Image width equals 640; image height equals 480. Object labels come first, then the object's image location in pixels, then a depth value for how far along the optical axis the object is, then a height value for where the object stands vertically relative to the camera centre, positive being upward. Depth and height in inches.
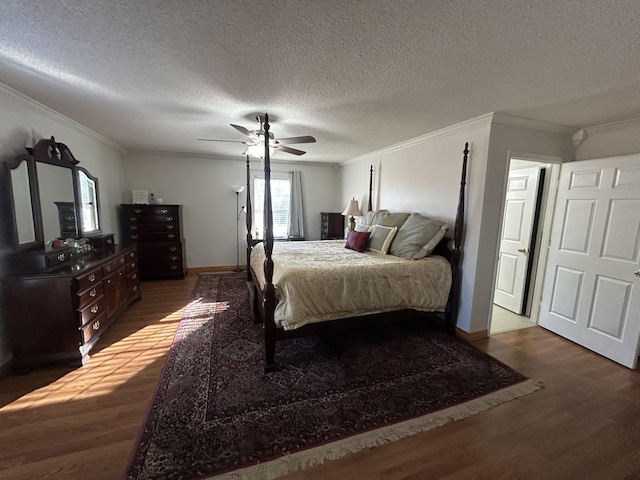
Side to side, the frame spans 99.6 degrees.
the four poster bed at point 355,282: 91.5 -28.6
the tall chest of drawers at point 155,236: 179.5 -24.1
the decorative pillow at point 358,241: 145.6 -18.9
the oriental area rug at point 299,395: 60.9 -55.8
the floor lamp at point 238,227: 213.8 -19.4
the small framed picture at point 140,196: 183.8 +2.7
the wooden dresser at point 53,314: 86.0 -38.2
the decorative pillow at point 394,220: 143.5 -6.5
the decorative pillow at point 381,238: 136.1 -15.9
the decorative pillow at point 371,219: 160.6 -7.3
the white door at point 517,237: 139.1 -13.8
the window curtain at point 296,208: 229.3 -2.9
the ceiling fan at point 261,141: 110.9 +27.3
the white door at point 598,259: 98.3 -18.3
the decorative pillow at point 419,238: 119.9 -13.5
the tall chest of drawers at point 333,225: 224.5 -16.3
